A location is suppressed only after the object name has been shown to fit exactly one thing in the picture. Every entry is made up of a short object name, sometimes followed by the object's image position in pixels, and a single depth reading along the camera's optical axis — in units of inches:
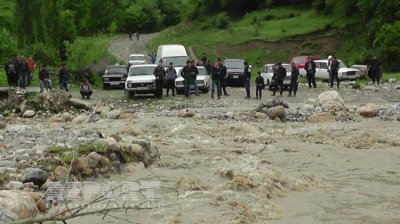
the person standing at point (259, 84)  1019.3
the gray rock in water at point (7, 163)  448.3
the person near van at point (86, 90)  1072.8
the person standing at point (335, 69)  1166.3
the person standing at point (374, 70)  1268.5
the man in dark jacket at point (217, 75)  1000.2
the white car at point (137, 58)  1750.7
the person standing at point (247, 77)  1013.2
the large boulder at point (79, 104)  943.7
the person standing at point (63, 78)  1111.0
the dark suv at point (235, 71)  1286.9
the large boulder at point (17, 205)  336.2
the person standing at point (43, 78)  1083.9
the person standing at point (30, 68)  1185.4
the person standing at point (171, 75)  1077.8
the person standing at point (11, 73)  1156.5
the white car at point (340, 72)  1371.4
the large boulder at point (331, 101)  863.1
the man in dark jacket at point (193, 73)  1029.2
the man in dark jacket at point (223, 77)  1013.8
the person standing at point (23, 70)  1132.9
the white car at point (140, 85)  1045.8
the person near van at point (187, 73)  1024.9
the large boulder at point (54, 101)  935.7
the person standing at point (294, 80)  1042.1
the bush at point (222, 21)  2362.0
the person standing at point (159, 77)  1041.5
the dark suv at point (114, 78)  1309.1
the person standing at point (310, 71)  1169.4
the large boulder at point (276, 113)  797.2
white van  1237.1
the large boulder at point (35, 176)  412.5
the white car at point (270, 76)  1146.7
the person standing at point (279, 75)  1058.1
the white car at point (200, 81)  1103.0
